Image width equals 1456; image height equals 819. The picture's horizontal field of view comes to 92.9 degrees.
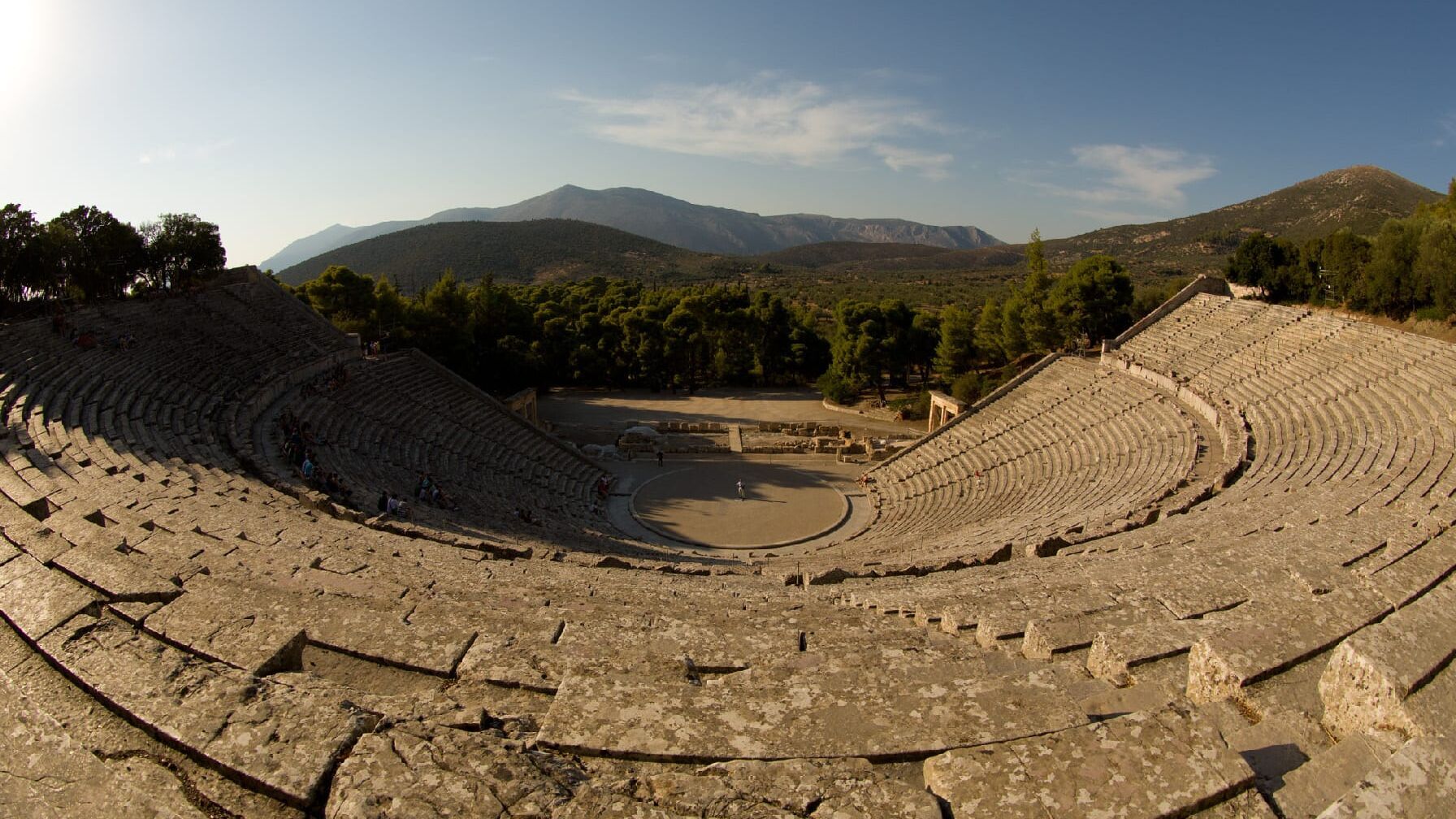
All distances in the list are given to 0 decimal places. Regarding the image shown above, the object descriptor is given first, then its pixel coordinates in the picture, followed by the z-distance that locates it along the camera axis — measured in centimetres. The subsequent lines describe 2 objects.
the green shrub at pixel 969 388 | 3177
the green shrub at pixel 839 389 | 3538
